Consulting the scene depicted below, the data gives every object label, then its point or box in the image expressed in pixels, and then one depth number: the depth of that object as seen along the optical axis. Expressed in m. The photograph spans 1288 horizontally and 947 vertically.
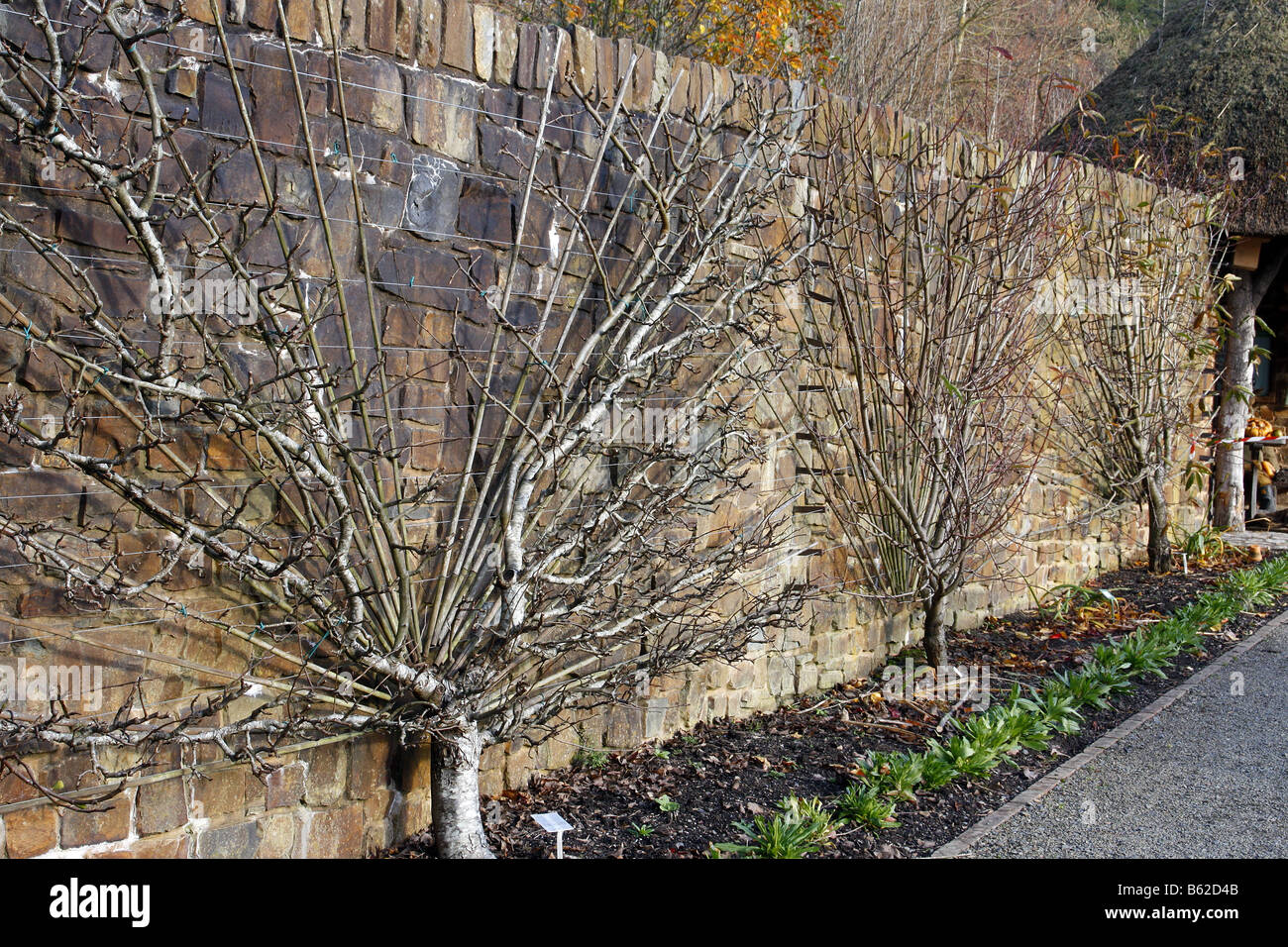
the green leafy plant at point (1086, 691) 4.59
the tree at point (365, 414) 2.53
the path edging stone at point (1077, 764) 3.32
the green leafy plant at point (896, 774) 3.57
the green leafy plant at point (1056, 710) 4.31
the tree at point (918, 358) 4.80
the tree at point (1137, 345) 6.99
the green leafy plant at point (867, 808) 3.36
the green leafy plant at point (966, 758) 3.78
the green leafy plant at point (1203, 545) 7.92
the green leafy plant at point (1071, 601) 6.14
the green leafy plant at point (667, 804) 3.42
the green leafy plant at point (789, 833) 3.08
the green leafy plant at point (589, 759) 3.74
